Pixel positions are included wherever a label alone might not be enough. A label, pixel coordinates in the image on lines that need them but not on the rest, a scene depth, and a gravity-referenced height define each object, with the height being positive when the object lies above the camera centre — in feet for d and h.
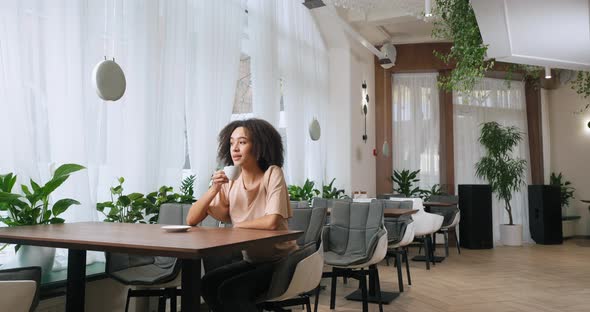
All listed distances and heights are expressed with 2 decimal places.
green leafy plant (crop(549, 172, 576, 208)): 31.07 -0.66
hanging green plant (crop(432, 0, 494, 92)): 14.19 +4.20
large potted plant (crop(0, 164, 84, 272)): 8.10 -0.49
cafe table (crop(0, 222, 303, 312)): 5.18 -0.72
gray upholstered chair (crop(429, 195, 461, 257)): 23.03 -1.63
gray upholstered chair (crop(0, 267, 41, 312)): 4.82 -1.14
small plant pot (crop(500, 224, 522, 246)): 28.30 -3.30
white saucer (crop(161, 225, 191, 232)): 6.83 -0.69
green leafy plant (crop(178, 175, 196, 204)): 12.83 -0.20
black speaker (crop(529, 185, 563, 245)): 28.53 -2.15
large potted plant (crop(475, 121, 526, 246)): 27.86 +0.58
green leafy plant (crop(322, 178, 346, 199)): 21.80 -0.60
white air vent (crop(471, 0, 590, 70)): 8.04 +2.61
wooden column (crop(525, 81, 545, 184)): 30.68 +2.98
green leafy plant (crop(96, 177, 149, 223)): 10.28 -0.57
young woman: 6.65 -0.39
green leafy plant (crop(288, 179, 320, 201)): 18.84 -0.48
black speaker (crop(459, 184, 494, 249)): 26.61 -2.17
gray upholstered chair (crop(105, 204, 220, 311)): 8.41 -1.63
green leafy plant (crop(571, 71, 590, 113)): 18.32 +3.83
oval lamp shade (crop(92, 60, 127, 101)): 9.77 +2.07
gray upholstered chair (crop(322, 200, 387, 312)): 11.32 -1.50
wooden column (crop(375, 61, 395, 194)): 29.66 +3.92
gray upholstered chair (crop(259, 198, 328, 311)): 6.70 -1.39
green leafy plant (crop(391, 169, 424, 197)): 28.19 -0.20
